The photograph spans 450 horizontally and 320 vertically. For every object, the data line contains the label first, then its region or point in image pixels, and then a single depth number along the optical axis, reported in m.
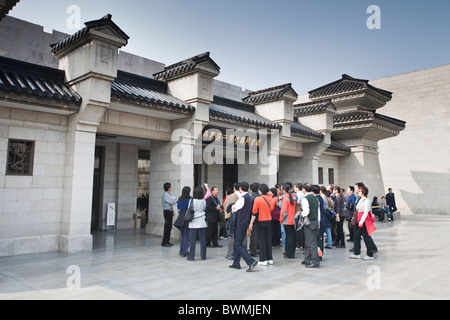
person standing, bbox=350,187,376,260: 7.78
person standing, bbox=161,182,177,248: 9.22
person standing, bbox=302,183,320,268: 6.94
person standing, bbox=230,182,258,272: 6.59
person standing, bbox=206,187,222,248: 8.93
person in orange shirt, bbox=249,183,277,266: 6.94
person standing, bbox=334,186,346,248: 9.70
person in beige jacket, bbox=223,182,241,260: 7.45
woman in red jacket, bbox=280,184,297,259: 7.88
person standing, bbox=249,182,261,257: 8.20
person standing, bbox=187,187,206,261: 7.46
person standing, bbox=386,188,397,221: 18.51
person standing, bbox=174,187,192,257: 7.83
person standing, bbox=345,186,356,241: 10.00
